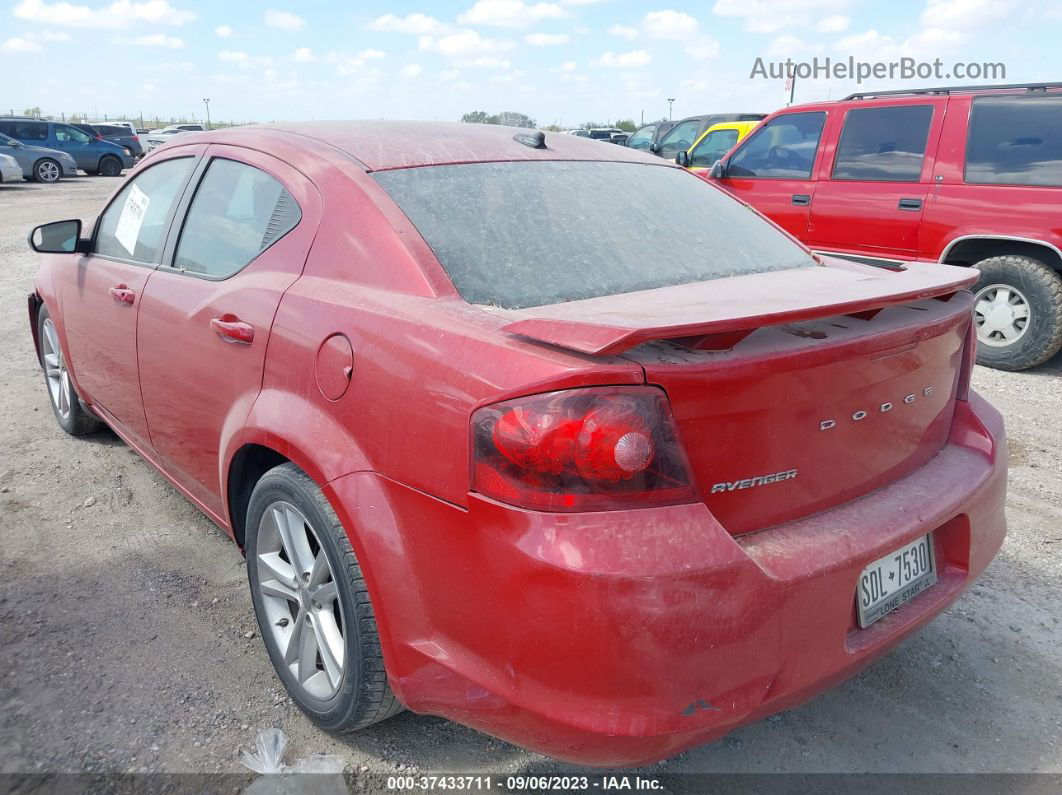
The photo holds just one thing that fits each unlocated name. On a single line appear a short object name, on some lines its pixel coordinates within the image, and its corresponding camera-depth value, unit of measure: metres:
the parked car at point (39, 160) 21.92
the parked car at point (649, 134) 18.53
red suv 5.68
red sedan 1.59
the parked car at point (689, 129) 14.48
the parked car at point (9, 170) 20.06
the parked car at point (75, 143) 23.81
